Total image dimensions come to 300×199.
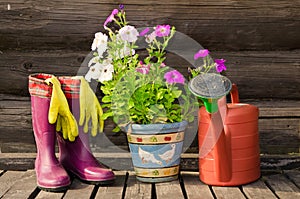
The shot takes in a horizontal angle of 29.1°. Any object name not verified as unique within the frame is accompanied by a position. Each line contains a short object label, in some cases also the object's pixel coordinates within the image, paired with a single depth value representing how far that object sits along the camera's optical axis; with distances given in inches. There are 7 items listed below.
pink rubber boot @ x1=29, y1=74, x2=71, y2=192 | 84.8
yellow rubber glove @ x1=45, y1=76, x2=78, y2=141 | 84.6
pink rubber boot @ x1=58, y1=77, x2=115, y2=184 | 86.6
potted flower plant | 86.4
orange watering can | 83.3
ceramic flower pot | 85.8
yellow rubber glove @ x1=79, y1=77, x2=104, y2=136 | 87.7
